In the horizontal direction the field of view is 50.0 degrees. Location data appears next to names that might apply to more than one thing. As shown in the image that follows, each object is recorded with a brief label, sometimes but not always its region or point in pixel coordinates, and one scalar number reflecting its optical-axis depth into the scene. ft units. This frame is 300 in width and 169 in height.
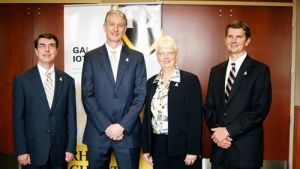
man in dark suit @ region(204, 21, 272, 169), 8.13
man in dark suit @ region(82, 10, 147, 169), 9.07
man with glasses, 8.88
